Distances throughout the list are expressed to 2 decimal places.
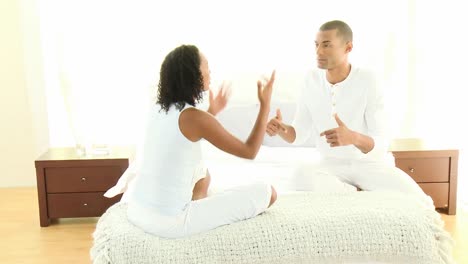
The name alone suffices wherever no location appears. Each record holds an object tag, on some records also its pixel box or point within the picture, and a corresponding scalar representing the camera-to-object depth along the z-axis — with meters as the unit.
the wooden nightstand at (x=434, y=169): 3.38
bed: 2.00
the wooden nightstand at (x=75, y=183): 3.33
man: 2.63
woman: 2.08
